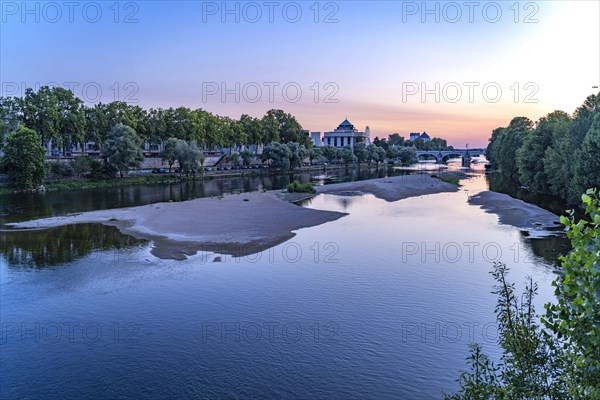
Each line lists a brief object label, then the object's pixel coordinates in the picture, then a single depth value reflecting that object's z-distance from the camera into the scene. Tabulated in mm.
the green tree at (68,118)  97438
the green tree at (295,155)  143750
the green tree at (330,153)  180750
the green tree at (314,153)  164112
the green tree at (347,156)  181750
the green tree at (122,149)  97875
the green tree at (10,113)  87350
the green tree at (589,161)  50281
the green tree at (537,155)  77750
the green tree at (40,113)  90750
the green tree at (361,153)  190375
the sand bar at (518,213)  46969
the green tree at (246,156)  141875
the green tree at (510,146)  106688
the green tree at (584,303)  5922
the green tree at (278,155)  138125
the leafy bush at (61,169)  91750
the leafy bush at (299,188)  81438
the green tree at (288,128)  186875
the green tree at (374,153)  192875
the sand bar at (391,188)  81125
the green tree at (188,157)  110338
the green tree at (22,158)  78062
